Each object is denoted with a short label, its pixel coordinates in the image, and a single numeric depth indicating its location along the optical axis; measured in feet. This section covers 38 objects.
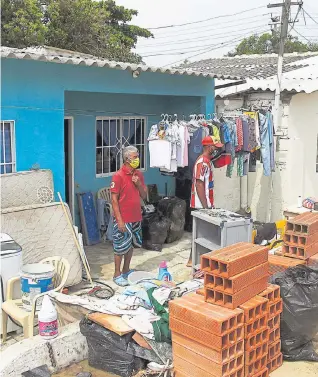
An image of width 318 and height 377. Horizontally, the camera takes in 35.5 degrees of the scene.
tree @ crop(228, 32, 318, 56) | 132.36
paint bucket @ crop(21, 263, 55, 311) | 17.66
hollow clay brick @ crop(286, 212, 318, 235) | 19.26
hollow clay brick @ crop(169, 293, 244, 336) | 13.31
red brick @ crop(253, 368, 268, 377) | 14.84
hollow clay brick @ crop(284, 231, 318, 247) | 19.35
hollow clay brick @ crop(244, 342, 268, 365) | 14.40
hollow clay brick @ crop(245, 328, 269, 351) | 14.37
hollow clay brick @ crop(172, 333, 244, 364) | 13.47
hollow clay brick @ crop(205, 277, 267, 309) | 14.17
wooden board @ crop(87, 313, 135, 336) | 15.16
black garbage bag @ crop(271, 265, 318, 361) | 16.10
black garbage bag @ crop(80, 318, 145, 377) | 15.21
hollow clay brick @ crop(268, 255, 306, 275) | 19.10
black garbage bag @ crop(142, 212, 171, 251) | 29.66
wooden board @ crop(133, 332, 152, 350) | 15.19
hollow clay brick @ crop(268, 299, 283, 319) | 15.58
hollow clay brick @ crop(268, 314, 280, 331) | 15.59
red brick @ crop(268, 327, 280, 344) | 15.72
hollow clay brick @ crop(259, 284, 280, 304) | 15.37
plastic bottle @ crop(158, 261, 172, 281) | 19.94
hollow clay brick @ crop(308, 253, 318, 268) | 19.54
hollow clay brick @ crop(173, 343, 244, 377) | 13.53
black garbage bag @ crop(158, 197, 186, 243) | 30.94
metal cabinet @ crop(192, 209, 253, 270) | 21.13
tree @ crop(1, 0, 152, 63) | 65.72
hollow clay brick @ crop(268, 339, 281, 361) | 15.64
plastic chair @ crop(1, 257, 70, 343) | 16.66
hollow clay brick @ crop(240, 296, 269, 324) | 14.20
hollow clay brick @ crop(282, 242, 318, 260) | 19.40
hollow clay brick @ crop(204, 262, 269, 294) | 14.12
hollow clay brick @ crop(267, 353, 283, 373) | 15.68
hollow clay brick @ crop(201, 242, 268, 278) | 14.34
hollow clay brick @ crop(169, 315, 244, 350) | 13.34
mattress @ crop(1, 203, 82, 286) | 20.85
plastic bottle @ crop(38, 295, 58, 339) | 15.42
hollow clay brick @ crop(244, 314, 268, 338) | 14.33
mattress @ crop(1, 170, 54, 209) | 21.76
